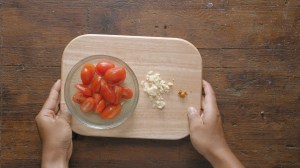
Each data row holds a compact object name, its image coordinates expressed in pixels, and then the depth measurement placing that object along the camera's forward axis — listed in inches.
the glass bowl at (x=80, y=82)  46.8
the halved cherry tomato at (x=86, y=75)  45.2
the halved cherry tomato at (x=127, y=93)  46.0
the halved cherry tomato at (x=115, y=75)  44.8
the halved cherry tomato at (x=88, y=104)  45.3
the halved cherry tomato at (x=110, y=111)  45.7
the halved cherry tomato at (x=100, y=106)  45.2
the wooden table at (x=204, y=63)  53.2
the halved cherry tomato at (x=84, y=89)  45.3
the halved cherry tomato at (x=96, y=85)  44.7
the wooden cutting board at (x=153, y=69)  48.3
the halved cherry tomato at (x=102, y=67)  45.4
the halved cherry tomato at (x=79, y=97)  45.8
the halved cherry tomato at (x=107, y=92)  44.5
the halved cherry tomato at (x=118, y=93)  45.2
